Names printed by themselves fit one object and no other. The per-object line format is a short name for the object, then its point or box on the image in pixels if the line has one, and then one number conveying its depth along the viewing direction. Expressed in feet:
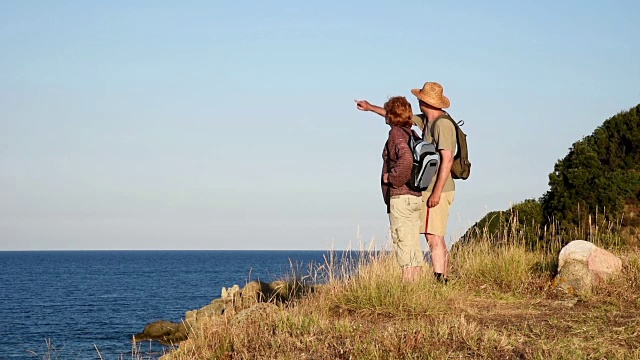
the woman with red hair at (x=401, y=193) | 28.99
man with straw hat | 30.27
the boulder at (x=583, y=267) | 32.40
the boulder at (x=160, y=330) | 133.03
